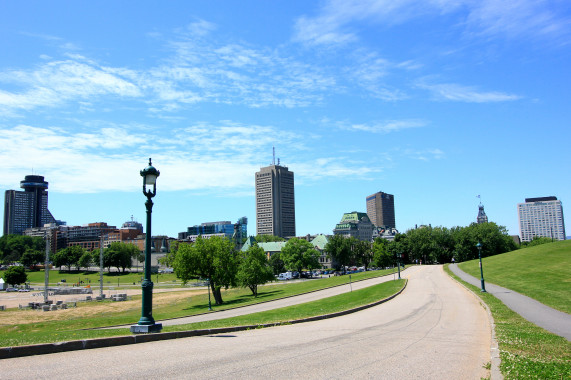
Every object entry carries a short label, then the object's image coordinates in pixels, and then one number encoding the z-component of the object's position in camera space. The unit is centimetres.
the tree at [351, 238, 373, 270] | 14162
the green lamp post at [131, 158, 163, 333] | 1369
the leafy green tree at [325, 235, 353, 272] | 12550
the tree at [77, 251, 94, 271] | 16425
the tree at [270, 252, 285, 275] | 13788
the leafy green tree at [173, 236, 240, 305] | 5462
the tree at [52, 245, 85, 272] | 16888
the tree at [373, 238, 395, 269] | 12100
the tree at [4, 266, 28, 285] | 10381
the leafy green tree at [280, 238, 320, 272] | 11188
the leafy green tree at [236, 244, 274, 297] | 5938
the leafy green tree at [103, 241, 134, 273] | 15712
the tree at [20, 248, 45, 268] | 17962
